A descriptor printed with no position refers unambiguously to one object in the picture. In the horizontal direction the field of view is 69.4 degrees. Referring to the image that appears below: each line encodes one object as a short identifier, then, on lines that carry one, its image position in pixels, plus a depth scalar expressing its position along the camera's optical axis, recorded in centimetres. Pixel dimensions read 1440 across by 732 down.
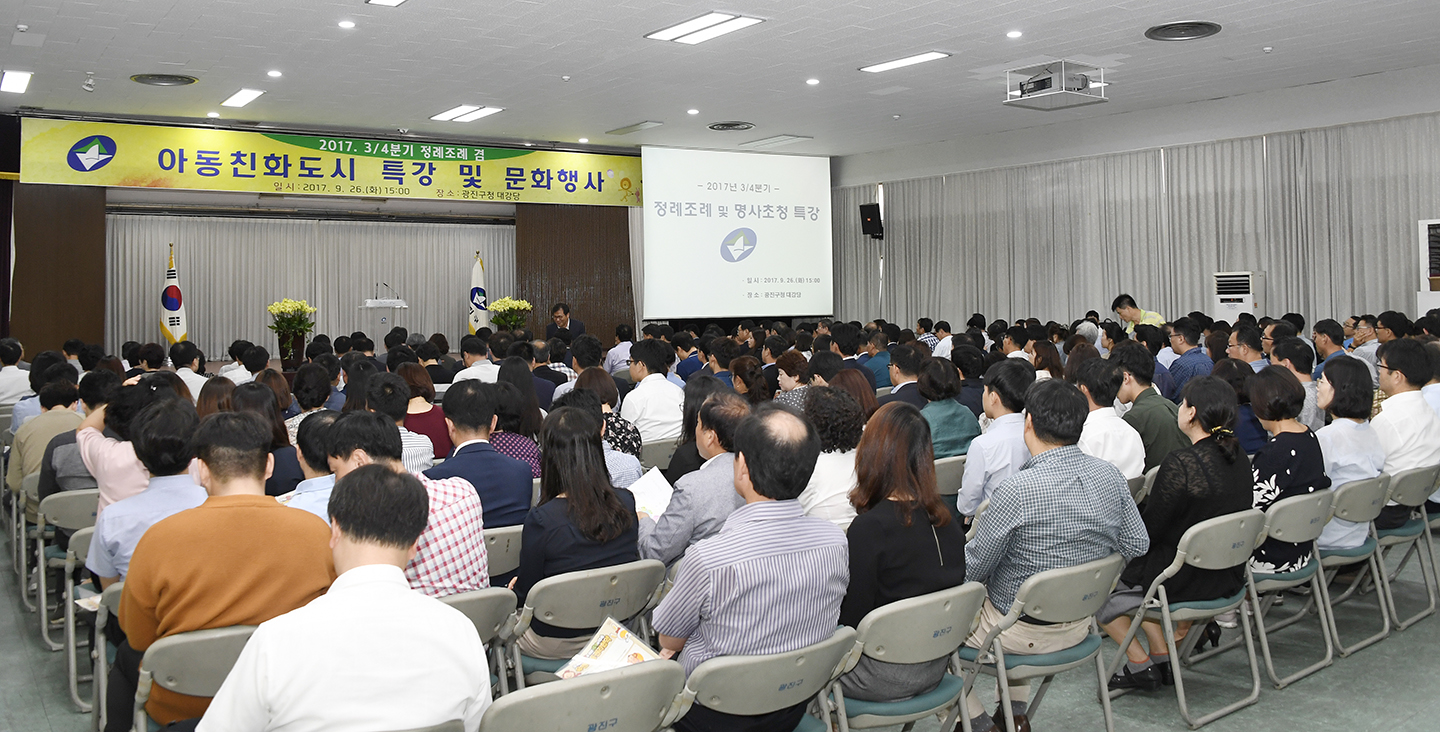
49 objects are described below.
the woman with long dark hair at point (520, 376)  623
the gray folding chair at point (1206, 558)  353
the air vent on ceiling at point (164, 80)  1003
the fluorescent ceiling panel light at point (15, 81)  968
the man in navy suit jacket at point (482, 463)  378
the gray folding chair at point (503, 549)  356
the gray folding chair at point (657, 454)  599
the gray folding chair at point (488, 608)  287
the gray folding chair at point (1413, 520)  451
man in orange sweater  246
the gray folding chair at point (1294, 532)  390
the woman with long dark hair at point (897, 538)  291
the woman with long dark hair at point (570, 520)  324
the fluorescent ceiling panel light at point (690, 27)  827
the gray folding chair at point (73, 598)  375
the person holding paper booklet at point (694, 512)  349
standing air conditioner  1198
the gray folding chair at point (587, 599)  304
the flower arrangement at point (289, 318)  1234
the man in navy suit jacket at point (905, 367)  635
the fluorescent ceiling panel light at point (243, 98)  1087
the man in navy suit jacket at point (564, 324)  1420
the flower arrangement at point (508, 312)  1408
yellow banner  1159
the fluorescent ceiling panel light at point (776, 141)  1449
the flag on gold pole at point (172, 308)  1269
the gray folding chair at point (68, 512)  439
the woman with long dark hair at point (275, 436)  430
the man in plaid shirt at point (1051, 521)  328
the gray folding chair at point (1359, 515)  419
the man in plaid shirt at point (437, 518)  309
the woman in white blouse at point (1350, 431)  452
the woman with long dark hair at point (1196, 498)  382
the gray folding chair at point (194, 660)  243
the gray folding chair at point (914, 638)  272
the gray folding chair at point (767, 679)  242
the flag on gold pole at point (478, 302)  1466
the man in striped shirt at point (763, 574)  258
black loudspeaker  1617
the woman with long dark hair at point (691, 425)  444
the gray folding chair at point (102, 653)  298
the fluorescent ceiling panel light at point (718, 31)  838
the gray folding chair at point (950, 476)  491
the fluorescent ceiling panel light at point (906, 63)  965
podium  1438
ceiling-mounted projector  951
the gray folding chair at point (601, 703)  207
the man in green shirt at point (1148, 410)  509
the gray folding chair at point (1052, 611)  308
